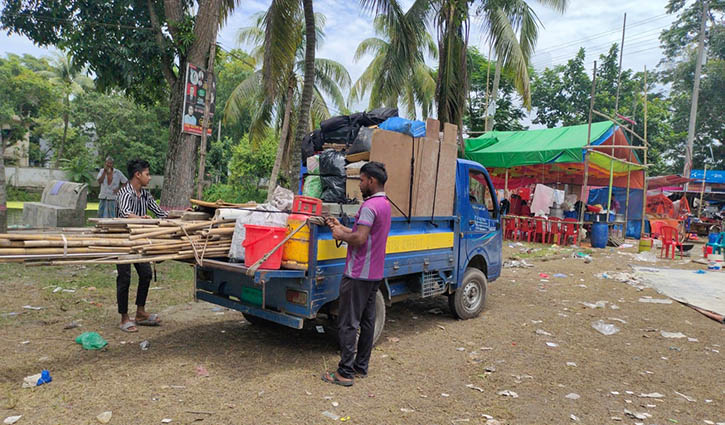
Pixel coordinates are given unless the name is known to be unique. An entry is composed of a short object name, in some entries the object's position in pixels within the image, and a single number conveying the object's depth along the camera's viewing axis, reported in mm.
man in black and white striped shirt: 4684
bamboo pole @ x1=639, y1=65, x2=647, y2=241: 16203
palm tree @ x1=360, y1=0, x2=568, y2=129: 12289
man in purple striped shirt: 3711
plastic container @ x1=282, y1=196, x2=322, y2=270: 3887
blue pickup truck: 3939
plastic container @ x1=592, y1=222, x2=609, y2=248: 13992
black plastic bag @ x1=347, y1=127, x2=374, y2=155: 4875
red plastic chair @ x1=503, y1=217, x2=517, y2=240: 15526
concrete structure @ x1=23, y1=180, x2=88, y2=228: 10984
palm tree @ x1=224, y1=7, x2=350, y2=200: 18266
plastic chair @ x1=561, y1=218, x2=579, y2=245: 14219
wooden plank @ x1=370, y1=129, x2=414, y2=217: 4492
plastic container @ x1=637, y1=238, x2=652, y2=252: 13266
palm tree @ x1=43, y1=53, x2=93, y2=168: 31391
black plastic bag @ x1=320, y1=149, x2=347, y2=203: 5098
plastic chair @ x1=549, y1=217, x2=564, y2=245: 14305
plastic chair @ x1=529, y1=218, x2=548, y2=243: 14602
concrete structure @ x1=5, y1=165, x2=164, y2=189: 28031
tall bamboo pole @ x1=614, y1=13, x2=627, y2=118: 25284
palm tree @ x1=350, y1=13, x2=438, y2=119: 13250
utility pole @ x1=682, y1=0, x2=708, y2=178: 24903
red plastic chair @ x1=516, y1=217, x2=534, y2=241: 15094
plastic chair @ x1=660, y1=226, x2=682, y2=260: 12757
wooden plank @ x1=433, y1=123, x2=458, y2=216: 5246
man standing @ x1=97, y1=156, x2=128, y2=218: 8562
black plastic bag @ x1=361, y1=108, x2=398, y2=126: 5363
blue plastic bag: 4883
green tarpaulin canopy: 13773
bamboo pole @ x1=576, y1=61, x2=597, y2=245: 12891
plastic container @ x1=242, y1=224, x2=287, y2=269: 3783
